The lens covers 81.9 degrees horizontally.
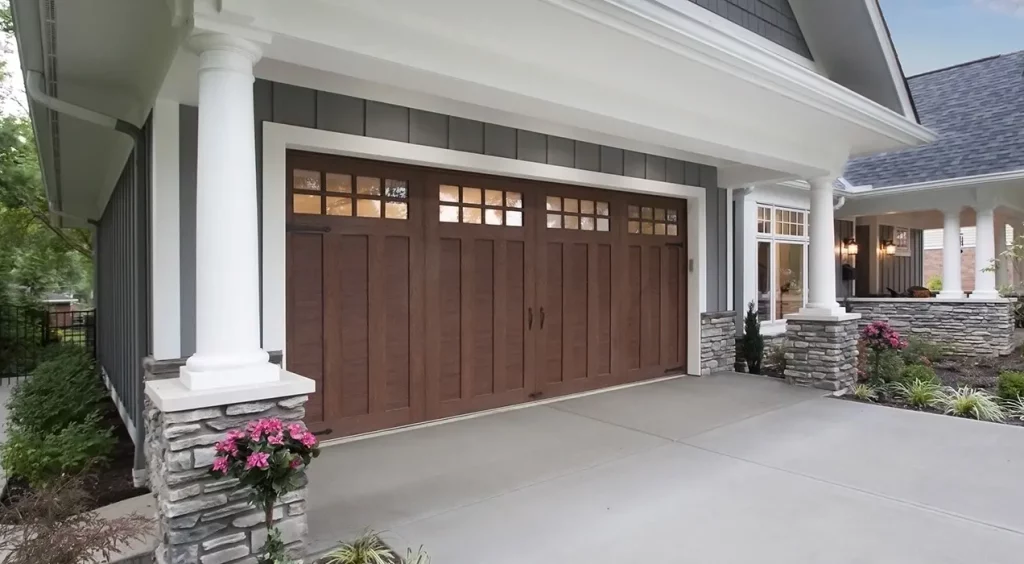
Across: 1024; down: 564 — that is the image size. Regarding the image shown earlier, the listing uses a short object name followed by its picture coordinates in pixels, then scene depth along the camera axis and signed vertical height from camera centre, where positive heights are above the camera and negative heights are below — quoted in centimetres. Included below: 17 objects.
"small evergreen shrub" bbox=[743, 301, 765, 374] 807 -86
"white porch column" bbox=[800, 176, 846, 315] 691 +34
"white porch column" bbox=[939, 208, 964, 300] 1008 +43
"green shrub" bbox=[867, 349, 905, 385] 678 -101
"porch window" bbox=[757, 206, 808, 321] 912 +33
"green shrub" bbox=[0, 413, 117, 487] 388 -112
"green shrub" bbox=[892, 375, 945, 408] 599 -117
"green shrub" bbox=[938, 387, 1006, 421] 556 -122
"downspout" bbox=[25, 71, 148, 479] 357 +107
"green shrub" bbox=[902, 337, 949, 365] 805 -105
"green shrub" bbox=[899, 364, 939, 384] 658 -105
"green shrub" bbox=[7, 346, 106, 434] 466 -95
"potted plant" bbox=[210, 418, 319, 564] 236 -71
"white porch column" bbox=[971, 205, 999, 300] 960 +44
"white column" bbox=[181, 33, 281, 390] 268 +30
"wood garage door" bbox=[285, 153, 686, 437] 462 -6
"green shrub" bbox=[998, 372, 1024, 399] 595 -108
